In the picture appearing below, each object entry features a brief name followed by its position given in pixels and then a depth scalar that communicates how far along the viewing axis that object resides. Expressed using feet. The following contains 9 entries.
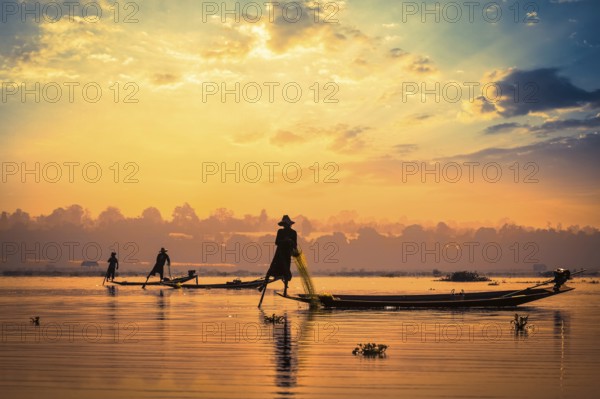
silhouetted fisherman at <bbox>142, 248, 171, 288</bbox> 166.75
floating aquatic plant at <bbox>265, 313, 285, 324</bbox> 75.82
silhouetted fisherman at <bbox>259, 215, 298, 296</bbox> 95.09
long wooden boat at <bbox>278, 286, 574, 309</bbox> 100.48
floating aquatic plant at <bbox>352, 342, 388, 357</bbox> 48.88
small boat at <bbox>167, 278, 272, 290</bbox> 166.09
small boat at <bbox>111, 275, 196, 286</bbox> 169.52
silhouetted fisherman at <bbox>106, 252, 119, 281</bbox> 184.79
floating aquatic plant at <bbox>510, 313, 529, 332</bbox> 68.97
